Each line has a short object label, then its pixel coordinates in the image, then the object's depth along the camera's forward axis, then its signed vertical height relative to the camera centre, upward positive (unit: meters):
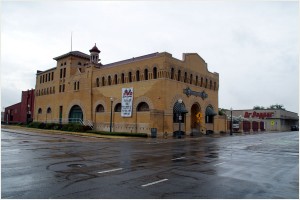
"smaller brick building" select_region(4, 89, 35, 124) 72.62 +1.23
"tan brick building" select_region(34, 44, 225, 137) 39.34 +3.93
